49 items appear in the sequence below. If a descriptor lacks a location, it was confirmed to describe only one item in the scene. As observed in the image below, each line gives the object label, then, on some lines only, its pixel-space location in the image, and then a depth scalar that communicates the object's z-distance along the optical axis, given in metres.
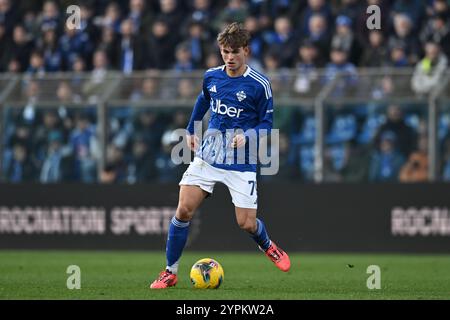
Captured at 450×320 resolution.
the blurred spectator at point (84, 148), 17.61
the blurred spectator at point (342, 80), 16.69
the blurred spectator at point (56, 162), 17.58
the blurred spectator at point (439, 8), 18.14
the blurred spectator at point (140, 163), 17.44
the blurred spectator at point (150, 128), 17.38
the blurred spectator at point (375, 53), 17.94
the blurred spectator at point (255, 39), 18.75
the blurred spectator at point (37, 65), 19.81
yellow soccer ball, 10.36
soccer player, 10.41
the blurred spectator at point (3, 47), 20.58
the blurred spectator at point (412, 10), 18.28
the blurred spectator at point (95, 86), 17.42
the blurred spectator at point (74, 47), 19.75
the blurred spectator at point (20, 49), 20.23
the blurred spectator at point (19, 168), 17.78
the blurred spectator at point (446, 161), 16.45
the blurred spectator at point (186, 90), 17.20
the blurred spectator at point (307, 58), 18.06
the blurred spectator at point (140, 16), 19.73
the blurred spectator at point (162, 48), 19.22
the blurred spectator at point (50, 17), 20.48
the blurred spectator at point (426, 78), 16.45
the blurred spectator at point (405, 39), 18.02
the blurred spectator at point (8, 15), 21.12
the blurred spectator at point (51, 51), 19.84
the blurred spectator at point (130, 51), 19.20
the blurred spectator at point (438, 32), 17.95
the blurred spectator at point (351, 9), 18.53
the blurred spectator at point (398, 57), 17.84
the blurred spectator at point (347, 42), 17.98
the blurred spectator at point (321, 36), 18.23
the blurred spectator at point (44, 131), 17.58
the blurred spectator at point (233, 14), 19.27
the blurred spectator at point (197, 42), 19.08
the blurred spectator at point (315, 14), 18.50
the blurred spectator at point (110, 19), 19.92
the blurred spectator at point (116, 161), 17.59
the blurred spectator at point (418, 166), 16.59
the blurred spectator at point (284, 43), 18.50
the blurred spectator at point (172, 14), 19.53
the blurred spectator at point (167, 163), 17.33
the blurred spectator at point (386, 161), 16.56
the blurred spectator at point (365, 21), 18.12
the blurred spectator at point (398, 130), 16.52
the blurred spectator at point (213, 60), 18.42
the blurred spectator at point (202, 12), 19.44
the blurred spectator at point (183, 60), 18.77
